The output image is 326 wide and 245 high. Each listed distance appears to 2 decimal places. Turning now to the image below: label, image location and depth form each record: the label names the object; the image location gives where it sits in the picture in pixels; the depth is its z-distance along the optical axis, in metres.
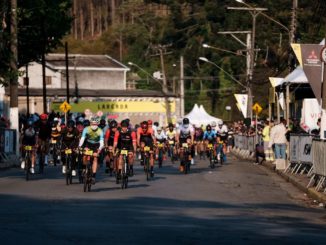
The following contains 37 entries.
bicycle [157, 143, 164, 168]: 41.18
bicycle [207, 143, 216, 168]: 41.66
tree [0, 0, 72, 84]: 48.59
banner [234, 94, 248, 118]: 62.94
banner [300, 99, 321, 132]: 43.62
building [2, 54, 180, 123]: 97.88
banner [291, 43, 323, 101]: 29.67
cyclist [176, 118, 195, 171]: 36.72
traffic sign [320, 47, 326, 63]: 26.78
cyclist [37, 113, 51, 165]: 35.16
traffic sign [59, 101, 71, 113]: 62.97
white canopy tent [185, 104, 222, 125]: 84.88
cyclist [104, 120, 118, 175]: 32.44
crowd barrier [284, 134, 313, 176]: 31.91
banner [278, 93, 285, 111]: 47.53
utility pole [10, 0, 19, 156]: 42.83
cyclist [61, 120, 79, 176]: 31.11
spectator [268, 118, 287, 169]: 37.66
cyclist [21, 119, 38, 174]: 33.03
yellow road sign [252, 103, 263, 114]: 56.28
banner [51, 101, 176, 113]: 99.94
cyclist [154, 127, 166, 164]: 45.16
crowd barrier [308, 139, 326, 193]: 25.67
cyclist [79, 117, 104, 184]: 26.41
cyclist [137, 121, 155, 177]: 32.22
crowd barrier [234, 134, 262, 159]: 55.31
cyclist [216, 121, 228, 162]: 45.91
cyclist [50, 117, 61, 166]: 39.72
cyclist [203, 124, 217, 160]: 44.28
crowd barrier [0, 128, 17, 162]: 42.47
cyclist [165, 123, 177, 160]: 46.62
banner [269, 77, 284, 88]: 40.25
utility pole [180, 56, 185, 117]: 96.45
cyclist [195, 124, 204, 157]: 57.28
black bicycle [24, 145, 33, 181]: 31.28
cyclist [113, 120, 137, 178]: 28.09
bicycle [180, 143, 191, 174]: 36.00
